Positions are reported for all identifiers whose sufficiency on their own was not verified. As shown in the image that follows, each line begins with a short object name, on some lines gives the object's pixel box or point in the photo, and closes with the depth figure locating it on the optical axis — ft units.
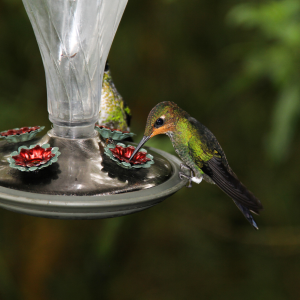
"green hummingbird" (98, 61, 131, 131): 12.63
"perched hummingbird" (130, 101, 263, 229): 12.25
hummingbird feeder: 11.93
